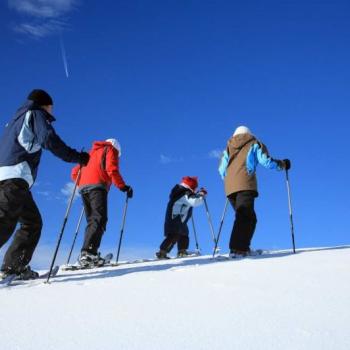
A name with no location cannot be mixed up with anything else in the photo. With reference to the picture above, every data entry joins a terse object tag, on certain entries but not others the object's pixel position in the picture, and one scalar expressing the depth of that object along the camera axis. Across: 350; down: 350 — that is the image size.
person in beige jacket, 7.37
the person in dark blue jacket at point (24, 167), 5.09
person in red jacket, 7.12
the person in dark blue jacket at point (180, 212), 10.10
